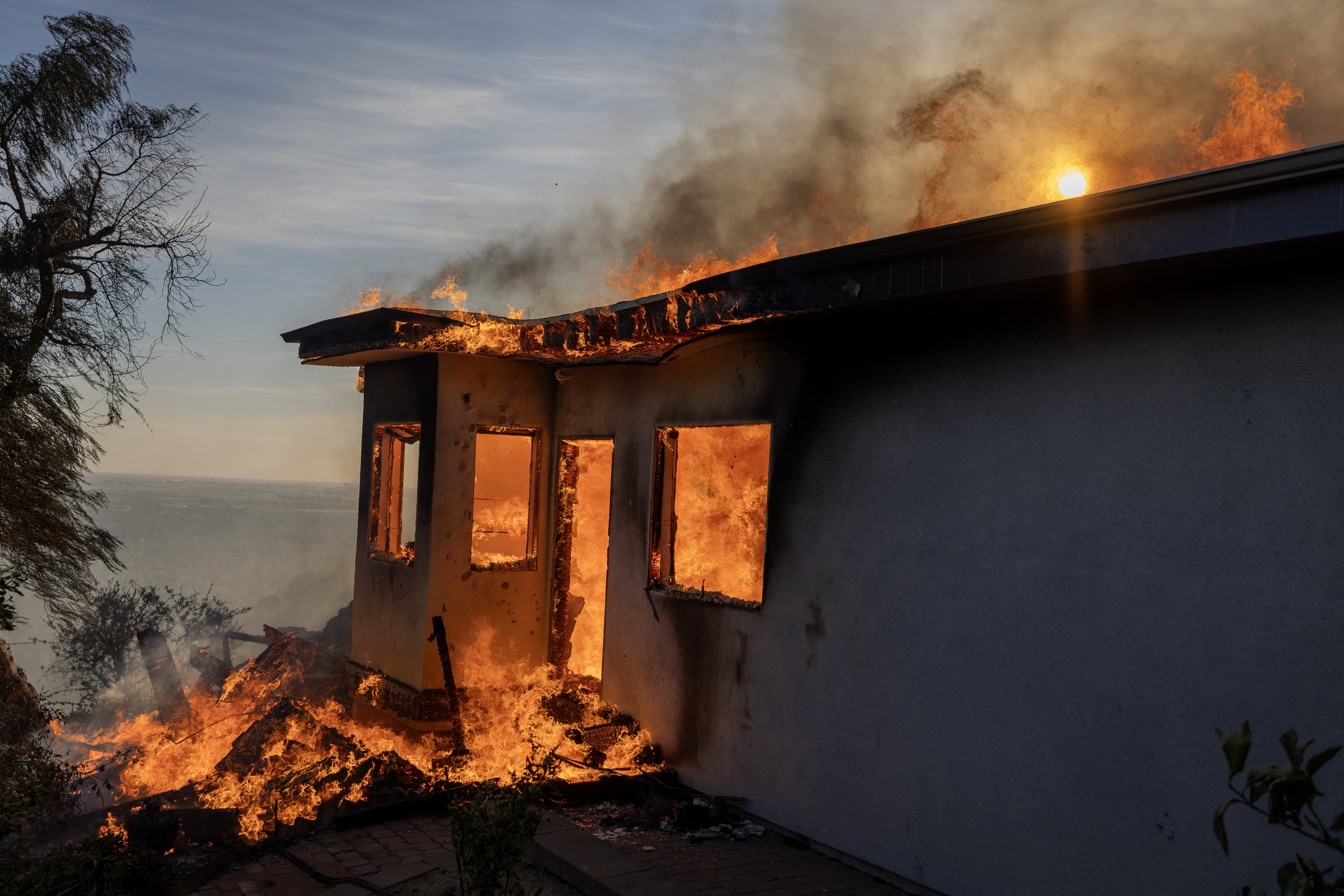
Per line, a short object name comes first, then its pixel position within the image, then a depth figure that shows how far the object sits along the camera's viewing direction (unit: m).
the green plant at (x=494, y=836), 4.27
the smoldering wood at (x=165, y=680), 13.02
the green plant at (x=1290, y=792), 1.79
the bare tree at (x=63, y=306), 12.44
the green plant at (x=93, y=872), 4.80
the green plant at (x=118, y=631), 19.31
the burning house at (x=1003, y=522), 3.98
